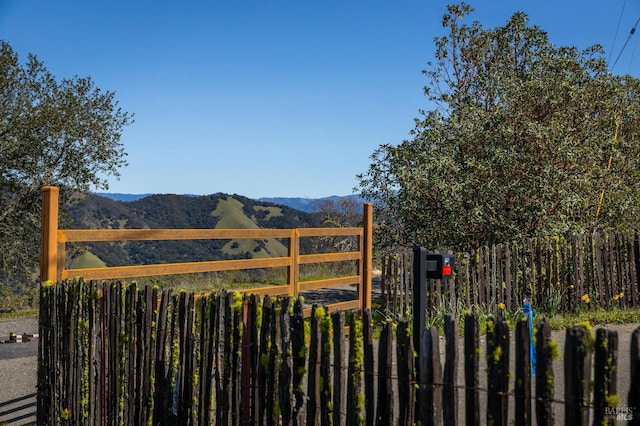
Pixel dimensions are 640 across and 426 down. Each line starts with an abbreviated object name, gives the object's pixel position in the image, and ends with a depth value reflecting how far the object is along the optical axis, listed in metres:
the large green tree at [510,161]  12.58
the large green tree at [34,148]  19.88
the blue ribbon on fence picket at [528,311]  5.67
